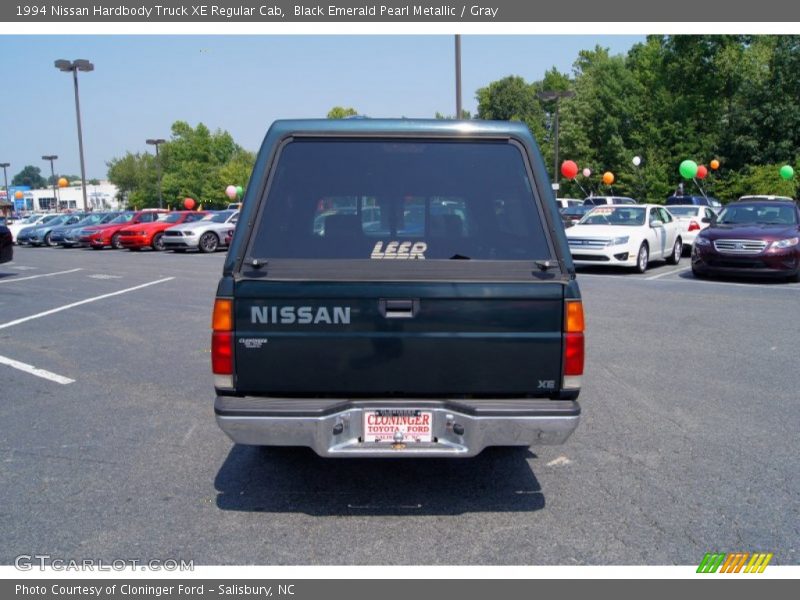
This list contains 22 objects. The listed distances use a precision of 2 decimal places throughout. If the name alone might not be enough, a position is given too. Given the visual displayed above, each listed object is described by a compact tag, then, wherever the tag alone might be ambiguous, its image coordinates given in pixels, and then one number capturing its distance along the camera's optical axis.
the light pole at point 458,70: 19.38
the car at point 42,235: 30.58
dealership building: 114.76
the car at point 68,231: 28.88
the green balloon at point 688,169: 28.53
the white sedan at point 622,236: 15.09
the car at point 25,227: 31.00
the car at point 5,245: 15.55
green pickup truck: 3.58
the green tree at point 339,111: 75.56
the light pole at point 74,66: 36.50
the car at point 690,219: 18.97
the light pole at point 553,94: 34.81
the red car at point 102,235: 27.42
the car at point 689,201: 30.16
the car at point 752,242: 13.39
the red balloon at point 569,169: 29.73
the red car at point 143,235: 26.00
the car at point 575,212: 26.62
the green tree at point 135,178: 89.44
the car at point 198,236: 23.95
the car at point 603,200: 34.71
